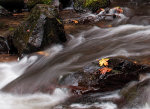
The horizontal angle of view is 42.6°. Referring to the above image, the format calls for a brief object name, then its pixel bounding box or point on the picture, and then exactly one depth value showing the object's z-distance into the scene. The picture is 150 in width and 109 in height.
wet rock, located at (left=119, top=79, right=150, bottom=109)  3.40
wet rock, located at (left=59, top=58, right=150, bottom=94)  3.62
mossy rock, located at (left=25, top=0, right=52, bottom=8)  10.51
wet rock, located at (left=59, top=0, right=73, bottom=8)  11.29
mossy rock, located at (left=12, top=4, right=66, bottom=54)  5.18
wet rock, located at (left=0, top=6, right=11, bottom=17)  9.55
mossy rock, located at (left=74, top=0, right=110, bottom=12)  9.77
